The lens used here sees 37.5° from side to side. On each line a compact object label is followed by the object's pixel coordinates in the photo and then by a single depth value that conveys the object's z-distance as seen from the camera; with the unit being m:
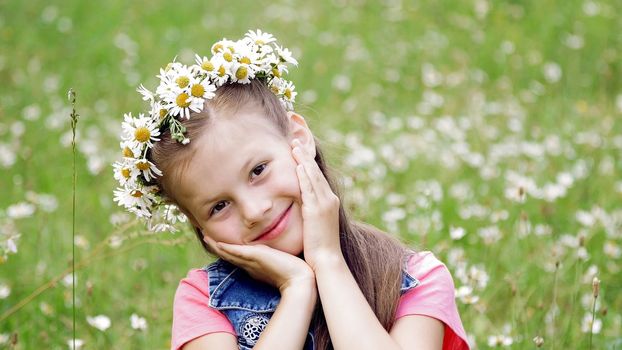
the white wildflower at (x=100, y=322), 2.62
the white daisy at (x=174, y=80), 2.02
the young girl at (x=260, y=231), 1.92
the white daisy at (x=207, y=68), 2.06
